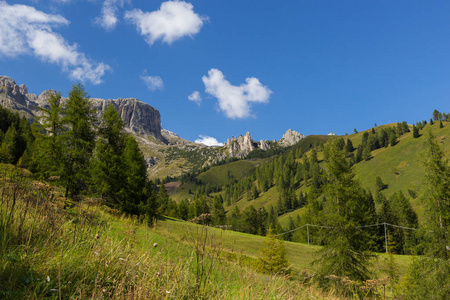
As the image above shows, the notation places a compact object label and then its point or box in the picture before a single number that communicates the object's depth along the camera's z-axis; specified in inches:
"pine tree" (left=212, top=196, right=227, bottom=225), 3630.9
